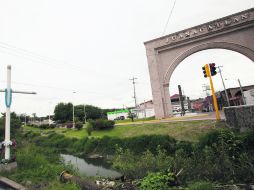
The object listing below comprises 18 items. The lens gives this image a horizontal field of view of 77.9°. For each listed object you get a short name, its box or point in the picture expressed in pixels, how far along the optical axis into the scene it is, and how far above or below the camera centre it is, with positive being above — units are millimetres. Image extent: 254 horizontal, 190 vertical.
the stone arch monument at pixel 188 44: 16828 +7685
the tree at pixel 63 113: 60438 +4237
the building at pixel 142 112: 46081 +1072
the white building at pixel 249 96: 19806 +1279
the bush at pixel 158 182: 4508 -1982
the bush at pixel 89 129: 19938 -949
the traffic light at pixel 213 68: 10120 +2635
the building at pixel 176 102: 55606 +4155
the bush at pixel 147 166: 6305 -2095
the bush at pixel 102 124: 20094 -541
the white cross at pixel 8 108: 6945 +984
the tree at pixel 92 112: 66425 +3770
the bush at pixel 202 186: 3925 -1901
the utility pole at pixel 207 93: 42688 +5073
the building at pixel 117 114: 57984 +1551
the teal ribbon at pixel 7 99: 7414 +1411
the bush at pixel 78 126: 26778 -583
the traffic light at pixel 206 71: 10367 +2584
